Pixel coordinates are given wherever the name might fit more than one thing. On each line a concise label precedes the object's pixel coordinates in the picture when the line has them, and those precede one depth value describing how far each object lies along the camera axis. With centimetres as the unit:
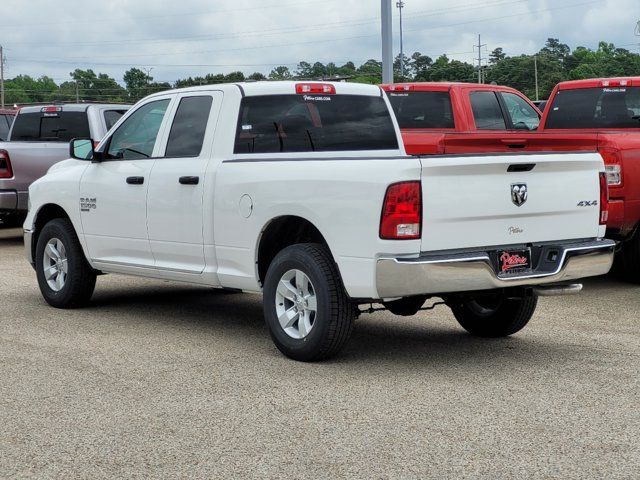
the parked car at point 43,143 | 1549
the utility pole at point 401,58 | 10550
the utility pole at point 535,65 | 11973
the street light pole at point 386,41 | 1991
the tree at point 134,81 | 10631
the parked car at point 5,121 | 1952
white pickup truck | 683
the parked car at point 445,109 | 1313
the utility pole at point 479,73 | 11456
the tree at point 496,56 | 13695
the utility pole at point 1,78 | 10350
